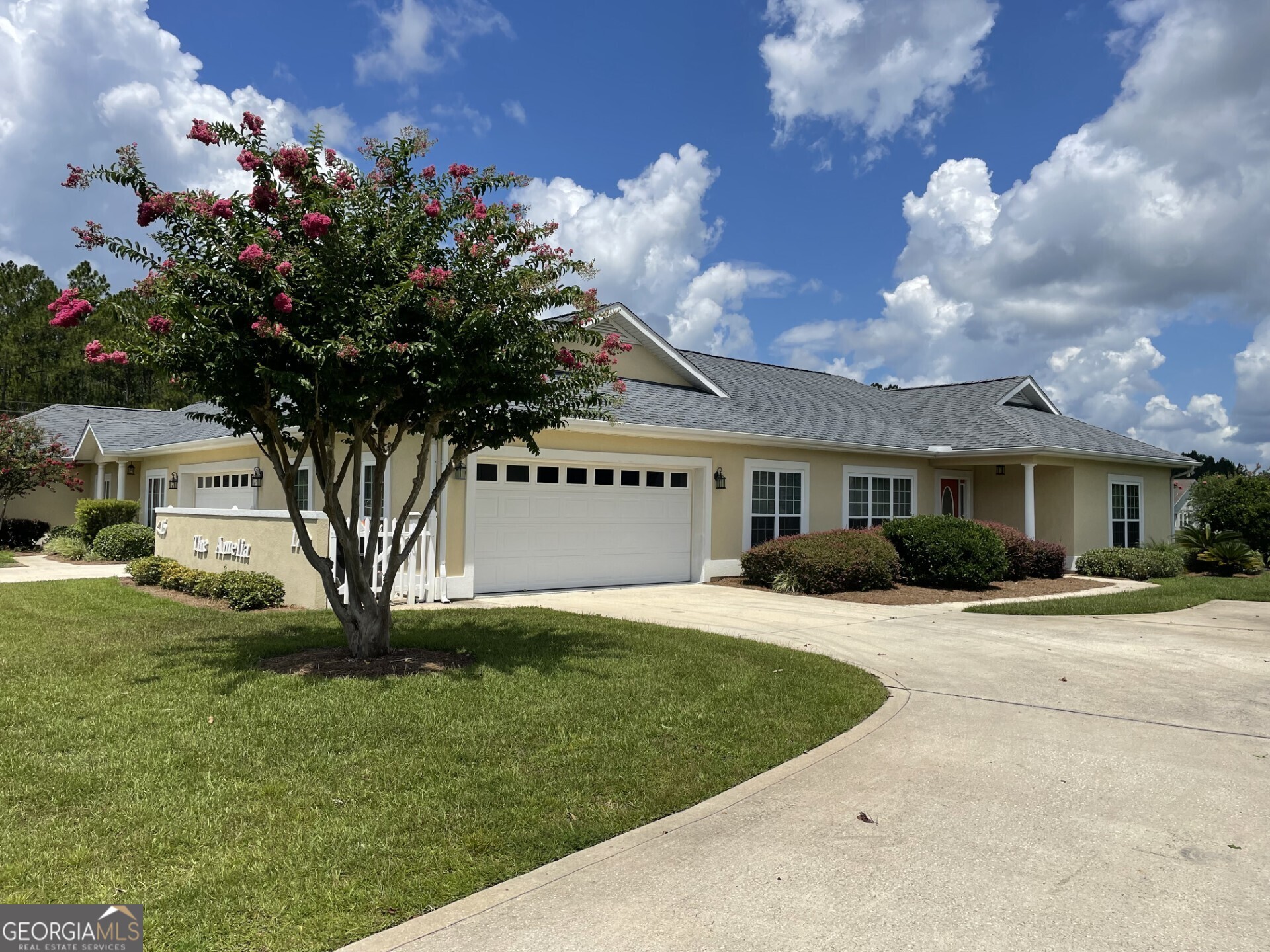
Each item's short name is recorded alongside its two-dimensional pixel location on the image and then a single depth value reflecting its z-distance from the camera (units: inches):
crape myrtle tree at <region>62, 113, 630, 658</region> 266.2
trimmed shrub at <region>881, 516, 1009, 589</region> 620.1
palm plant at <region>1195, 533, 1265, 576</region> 749.9
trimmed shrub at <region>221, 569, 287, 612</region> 458.0
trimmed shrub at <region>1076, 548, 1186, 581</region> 740.6
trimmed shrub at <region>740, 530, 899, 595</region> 589.3
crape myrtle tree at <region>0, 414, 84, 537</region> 891.4
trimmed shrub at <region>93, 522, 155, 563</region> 775.7
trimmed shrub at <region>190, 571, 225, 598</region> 486.0
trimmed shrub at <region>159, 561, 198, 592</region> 524.0
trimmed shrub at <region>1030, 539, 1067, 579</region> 714.2
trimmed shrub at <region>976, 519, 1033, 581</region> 687.7
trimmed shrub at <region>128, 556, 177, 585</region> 564.7
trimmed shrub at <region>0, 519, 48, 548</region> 978.1
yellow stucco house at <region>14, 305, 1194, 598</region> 563.5
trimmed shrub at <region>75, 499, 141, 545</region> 864.3
